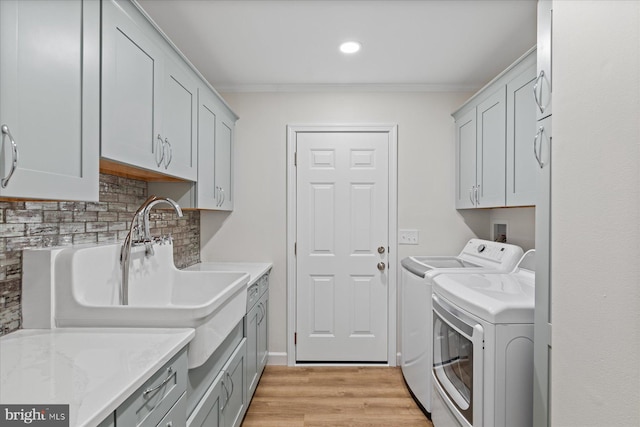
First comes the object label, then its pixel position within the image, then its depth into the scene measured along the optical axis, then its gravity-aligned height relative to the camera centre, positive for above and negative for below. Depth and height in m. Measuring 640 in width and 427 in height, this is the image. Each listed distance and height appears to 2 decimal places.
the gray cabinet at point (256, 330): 2.38 -0.83
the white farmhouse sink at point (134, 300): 1.29 -0.35
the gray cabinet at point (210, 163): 2.35 +0.36
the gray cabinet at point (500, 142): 2.07 +0.49
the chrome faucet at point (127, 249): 1.65 -0.16
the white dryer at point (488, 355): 1.55 -0.62
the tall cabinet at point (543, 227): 1.40 -0.04
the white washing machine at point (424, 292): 2.32 -0.53
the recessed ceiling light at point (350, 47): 2.40 +1.11
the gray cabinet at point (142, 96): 1.35 +0.51
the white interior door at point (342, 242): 3.19 -0.23
